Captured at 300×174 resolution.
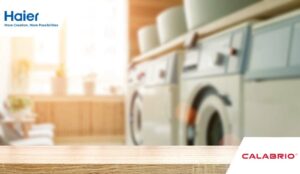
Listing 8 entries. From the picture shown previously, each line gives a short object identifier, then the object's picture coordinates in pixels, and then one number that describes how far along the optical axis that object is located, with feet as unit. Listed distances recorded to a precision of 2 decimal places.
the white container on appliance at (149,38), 10.46
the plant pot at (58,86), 15.22
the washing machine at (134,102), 10.20
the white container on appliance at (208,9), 5.86
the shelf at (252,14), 3.98
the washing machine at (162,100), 7.17
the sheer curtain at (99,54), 13.29
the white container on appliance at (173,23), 8.36
